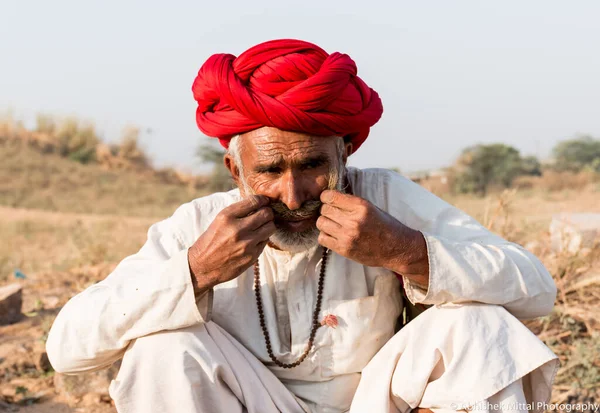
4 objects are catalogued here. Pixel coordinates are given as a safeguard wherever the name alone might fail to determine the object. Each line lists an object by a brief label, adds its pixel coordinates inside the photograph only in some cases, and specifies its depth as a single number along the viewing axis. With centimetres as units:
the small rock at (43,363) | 436
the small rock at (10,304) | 519
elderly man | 254
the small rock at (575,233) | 511
